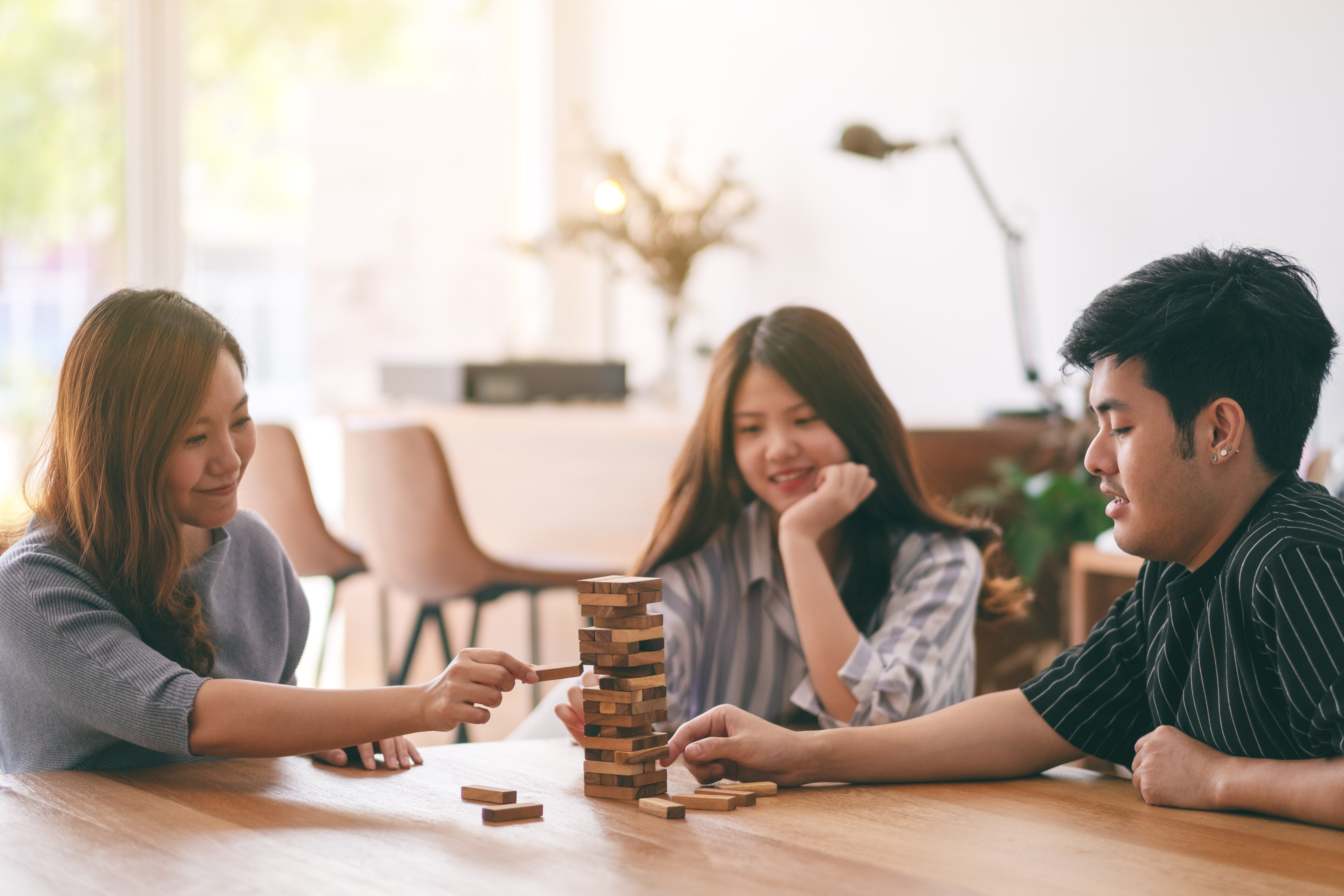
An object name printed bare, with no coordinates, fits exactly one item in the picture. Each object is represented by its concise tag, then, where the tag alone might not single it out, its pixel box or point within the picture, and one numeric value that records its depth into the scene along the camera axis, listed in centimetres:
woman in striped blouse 278
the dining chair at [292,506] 453
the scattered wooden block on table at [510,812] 216
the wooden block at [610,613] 224
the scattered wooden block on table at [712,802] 221
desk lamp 438
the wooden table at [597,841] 203
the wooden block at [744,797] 222
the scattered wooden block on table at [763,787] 226
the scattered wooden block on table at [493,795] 220
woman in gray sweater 227
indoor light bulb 570
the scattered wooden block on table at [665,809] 218
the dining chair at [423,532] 441
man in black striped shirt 216
